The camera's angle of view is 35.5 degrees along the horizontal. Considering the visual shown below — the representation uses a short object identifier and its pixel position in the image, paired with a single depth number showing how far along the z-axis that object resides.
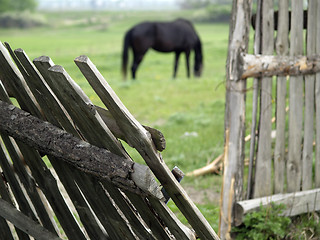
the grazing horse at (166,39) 16.05
